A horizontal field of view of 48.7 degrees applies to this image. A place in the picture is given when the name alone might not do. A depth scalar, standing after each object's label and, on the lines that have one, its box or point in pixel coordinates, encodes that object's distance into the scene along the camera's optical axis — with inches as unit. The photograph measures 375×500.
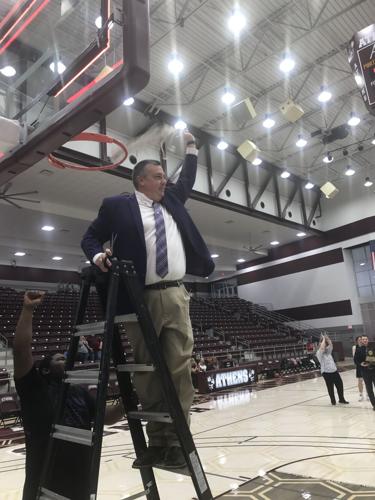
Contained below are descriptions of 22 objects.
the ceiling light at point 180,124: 453.1
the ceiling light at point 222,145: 516.5
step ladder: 70.2
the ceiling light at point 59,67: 125.8
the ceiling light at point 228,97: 407.5
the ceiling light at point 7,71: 147.5
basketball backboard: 97.5
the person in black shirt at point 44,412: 79.1
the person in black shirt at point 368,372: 304.5
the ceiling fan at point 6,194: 426.2
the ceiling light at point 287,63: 358.0
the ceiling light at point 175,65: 362.0
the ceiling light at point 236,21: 326.3
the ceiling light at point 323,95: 411.2
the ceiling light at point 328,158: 552.4
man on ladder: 79.7
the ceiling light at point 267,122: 445.9
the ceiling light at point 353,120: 460.9
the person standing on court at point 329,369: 346.2
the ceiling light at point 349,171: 628.7
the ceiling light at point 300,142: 517.3
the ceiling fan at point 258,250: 856.9
